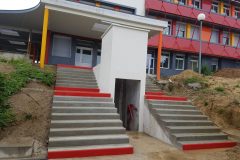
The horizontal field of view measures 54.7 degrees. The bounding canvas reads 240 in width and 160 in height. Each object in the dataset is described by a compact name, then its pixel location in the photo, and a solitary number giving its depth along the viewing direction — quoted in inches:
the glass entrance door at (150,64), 863.7
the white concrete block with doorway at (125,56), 355.9
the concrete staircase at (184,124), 288.8
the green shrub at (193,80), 493.9
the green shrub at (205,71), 774.5
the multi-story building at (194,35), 860.0
